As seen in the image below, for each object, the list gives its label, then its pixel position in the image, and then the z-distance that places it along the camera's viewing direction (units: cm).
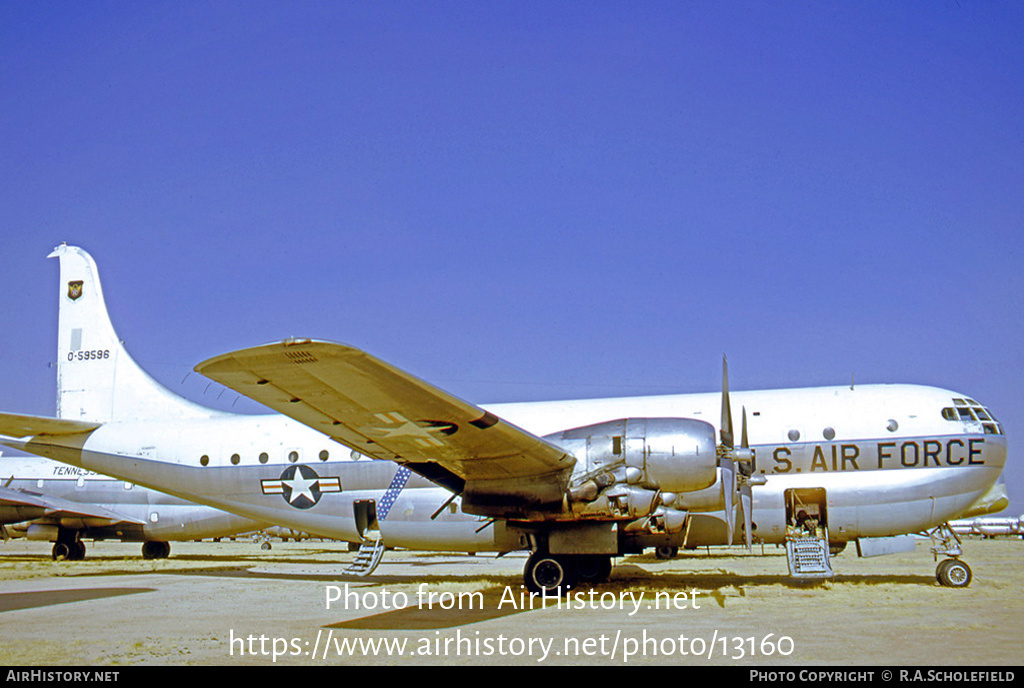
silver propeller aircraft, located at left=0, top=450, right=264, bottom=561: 2778
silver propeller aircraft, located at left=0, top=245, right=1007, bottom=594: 1196
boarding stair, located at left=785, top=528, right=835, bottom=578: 1555
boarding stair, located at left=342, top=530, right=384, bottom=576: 1722
